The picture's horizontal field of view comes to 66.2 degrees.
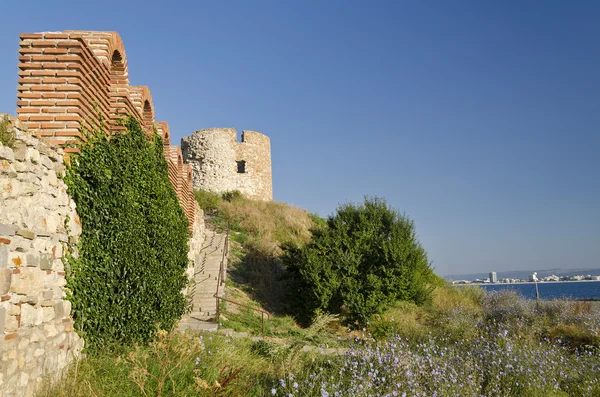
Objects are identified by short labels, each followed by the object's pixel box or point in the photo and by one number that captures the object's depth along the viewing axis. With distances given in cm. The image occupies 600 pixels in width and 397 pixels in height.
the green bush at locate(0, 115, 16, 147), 409
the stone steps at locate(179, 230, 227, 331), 1104
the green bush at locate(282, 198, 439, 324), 1389
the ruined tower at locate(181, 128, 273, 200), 2828
